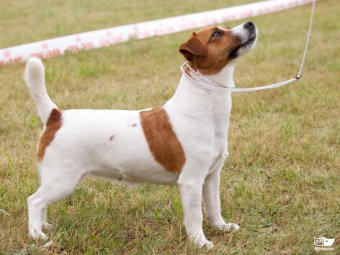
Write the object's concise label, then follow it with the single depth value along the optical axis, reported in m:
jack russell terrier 3.30
